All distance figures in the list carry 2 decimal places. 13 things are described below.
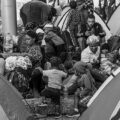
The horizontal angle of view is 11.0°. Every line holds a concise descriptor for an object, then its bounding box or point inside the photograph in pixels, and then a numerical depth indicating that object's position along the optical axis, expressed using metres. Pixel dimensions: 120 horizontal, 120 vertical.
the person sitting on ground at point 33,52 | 12.38
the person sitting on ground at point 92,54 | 13.12
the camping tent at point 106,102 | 7.04
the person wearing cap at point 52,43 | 13.91
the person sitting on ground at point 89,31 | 14.75
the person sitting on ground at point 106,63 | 12.78
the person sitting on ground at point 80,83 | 11.72
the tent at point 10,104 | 7.70
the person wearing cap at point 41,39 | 13.87
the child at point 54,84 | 11.82
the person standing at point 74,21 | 15.30
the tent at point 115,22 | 18.11
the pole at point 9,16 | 16.39
